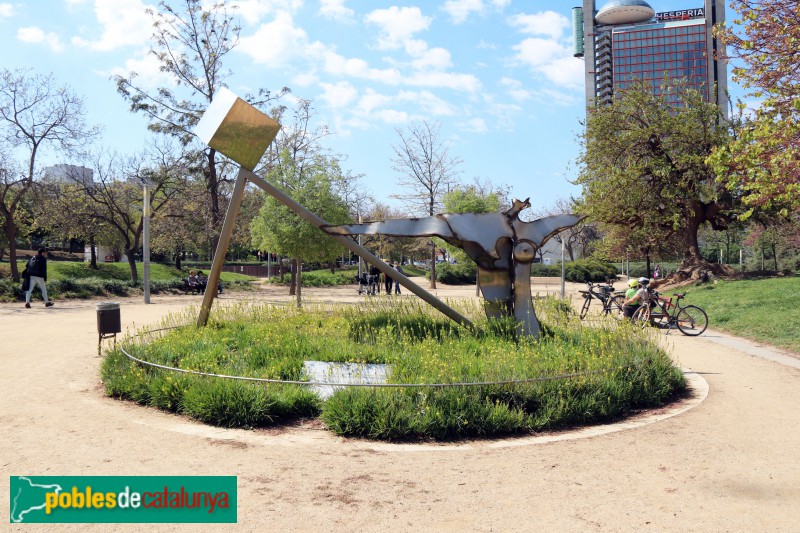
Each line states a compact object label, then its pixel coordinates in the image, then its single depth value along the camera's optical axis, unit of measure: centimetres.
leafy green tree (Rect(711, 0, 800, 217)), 1092
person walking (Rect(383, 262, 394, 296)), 2945
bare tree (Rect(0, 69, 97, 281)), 2464
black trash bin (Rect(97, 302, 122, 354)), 1023
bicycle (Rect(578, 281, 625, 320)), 1631
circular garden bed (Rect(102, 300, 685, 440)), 588
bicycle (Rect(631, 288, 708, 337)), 1360
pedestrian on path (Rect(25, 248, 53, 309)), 1970
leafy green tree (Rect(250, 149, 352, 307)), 2134
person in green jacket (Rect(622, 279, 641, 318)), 1384
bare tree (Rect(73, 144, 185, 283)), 3047
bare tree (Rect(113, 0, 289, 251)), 3103
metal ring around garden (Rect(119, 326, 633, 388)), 604
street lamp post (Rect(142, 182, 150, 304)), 2214
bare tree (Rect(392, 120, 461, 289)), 3697
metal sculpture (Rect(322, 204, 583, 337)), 895
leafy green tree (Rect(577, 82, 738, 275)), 2466
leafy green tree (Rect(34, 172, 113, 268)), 3010
